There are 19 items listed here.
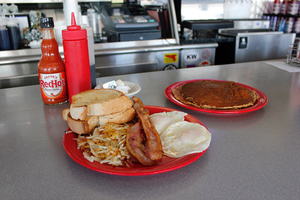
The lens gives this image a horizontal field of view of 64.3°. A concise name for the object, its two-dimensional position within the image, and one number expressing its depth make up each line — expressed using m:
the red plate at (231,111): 1.09
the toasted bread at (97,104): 0.88
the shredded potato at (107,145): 0.73
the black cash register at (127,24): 2.86
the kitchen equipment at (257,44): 3.37
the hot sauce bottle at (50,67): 1.13
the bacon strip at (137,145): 0.71
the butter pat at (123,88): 1.17
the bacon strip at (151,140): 0.70
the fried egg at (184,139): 0.77
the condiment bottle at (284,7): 5.08
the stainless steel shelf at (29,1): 2.65
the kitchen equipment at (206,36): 3.15
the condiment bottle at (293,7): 4.87
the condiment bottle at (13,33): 2.53
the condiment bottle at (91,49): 1.22
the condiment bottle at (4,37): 2.48
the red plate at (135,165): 0.66
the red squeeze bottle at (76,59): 1.06
